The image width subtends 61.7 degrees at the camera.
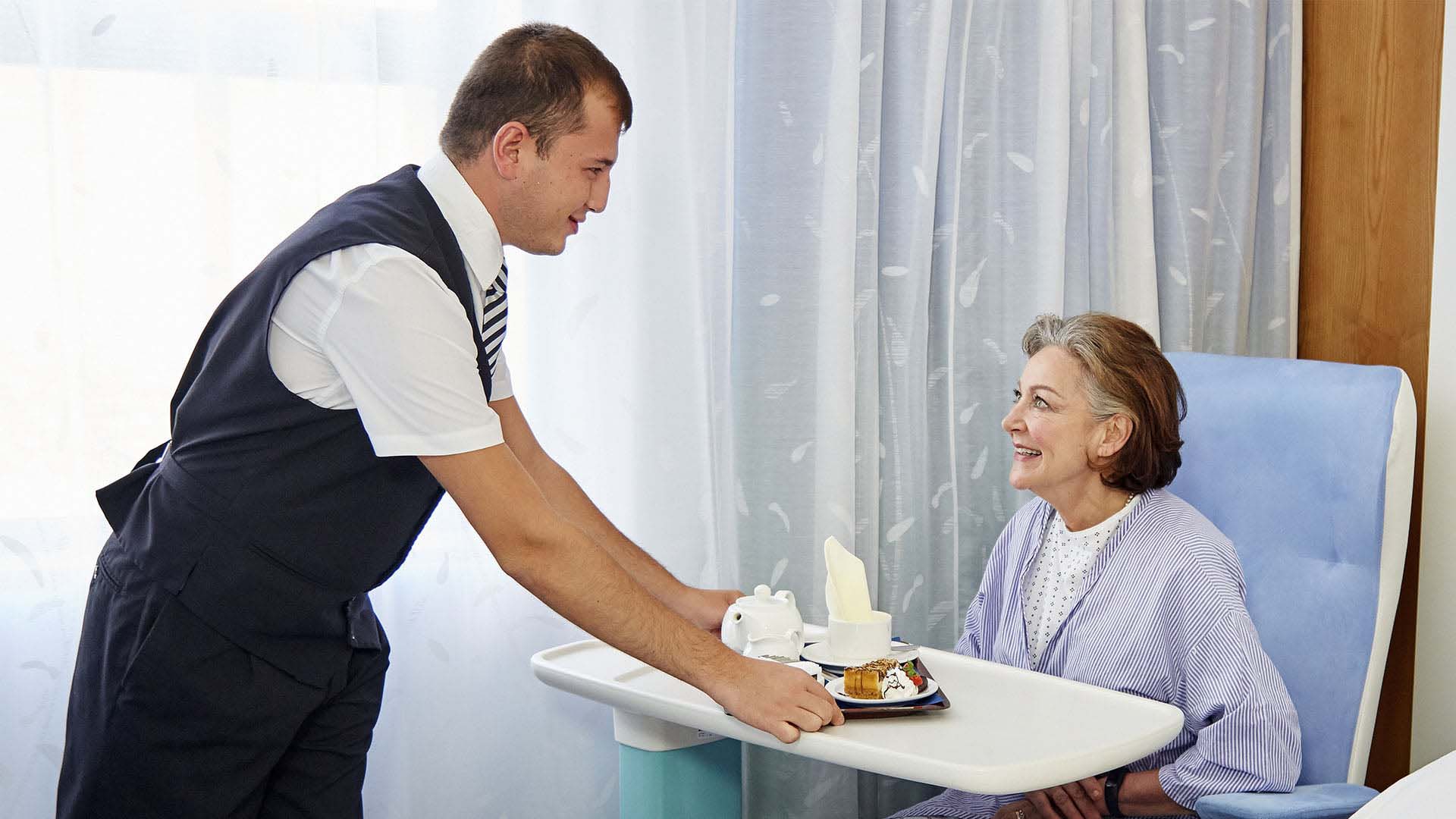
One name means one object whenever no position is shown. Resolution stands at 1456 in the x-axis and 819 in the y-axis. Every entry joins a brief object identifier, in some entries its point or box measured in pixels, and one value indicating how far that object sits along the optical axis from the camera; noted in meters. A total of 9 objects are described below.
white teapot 1.58
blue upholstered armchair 1.75
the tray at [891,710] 1.39
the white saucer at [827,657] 1.56
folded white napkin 1.58
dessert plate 1.41
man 1.23
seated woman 1.51
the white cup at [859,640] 1.56
